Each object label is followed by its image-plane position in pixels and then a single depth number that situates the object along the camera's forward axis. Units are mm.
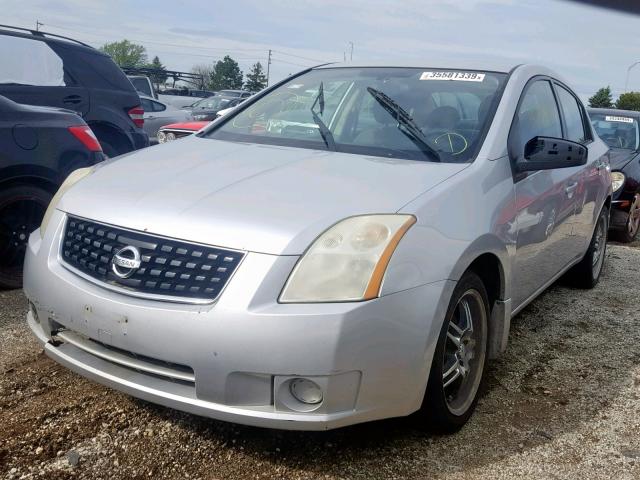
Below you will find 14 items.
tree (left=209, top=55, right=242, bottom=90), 90750
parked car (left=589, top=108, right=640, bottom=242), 7379
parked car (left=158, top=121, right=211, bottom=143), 9727
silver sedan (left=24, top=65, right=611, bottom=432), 2137
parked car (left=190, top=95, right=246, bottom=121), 18656
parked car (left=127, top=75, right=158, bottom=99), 15920
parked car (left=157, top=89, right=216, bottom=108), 21172
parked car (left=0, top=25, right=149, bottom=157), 6578
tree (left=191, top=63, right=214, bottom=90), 94738
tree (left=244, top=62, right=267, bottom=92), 93406
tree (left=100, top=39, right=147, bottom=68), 96438
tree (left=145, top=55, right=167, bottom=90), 32925
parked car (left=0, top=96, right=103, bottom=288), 4266
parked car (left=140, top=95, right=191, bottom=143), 12000
